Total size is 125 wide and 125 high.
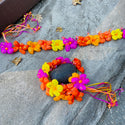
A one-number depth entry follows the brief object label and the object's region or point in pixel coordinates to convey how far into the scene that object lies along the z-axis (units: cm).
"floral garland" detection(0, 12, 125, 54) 66
